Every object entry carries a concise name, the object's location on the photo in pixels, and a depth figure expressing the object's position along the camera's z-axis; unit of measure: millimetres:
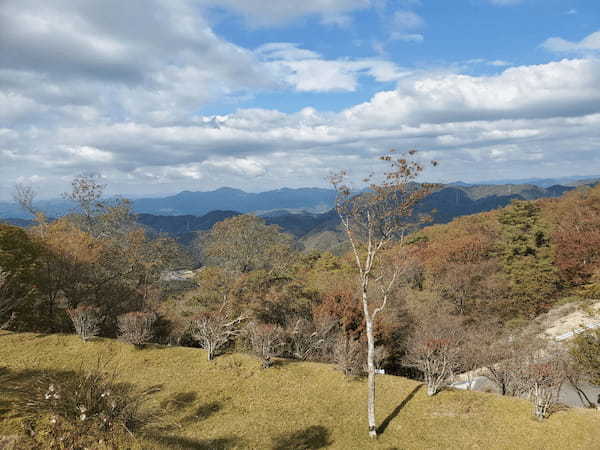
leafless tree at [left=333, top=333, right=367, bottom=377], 17844
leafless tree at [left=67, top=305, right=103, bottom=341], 20156
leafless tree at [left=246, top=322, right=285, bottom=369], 18531
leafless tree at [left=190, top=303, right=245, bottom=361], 19312
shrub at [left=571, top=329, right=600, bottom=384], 19391
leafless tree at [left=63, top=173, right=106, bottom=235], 44438
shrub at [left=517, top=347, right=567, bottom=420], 13969
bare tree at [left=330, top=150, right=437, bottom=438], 13918
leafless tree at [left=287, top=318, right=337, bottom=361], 23538
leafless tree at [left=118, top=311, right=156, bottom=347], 20062
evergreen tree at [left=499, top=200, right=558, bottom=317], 36219
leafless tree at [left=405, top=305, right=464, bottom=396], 16359
